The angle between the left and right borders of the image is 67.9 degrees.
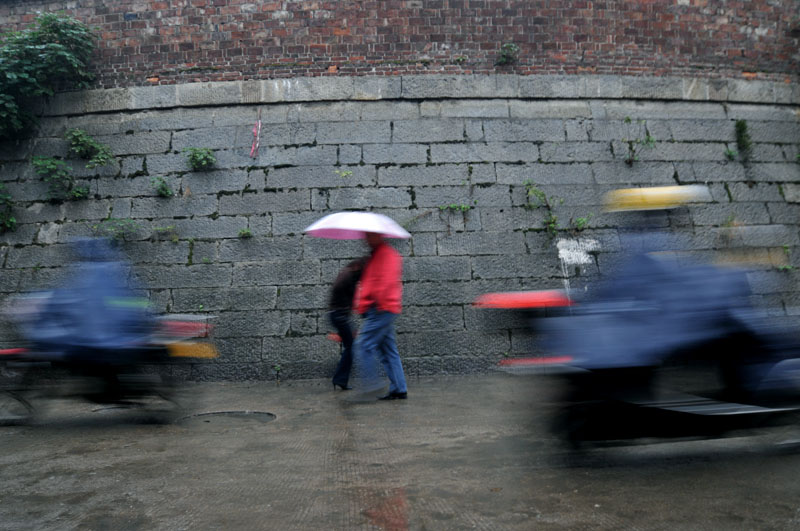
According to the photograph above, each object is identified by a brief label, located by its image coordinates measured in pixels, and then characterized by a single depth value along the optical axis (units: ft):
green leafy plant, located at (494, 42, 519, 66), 28.04
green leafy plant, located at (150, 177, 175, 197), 26.45
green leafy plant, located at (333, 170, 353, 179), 26.48
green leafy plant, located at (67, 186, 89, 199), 26.73
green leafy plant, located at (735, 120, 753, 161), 28.45
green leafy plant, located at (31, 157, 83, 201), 26.81
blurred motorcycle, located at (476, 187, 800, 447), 11.36
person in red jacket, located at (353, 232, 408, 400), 18.38
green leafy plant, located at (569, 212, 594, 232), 26.12
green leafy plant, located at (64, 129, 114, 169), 27.04
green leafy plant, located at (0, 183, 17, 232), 26.63
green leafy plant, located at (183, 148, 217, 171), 26.66
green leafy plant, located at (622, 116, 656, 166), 27.66
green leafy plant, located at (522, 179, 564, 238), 26.35
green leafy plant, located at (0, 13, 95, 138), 27.09
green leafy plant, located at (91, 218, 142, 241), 25.93
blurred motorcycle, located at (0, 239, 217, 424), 15.98
